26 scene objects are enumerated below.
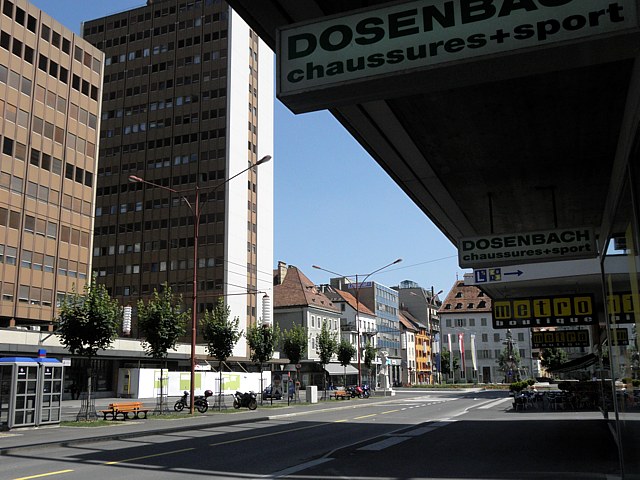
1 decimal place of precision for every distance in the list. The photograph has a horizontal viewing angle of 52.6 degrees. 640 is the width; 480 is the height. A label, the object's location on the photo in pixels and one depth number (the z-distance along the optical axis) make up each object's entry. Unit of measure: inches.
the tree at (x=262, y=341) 1700.3
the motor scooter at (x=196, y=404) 1248.2
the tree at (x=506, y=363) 3816.4
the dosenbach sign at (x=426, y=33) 169.6
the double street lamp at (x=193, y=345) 1120.8
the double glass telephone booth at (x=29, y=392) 847.1
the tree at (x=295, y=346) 2003.0
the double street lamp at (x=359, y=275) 1993.8
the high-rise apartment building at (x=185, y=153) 3056.1
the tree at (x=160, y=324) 1205.7
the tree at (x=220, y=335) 1487.5
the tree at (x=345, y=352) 2296.9
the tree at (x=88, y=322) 1037.8
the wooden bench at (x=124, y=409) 1037.2
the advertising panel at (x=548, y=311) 748.0
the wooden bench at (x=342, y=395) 2056.8
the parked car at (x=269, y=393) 2074.3
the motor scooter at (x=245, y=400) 1412.4
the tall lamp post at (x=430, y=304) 5634.8
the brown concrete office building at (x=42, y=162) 1966.0
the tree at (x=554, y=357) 3107.8
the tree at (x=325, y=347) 2124.8
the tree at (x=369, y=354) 2642.7
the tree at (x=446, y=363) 4633.4
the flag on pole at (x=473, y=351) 2537.4
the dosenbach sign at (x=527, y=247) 497.0
